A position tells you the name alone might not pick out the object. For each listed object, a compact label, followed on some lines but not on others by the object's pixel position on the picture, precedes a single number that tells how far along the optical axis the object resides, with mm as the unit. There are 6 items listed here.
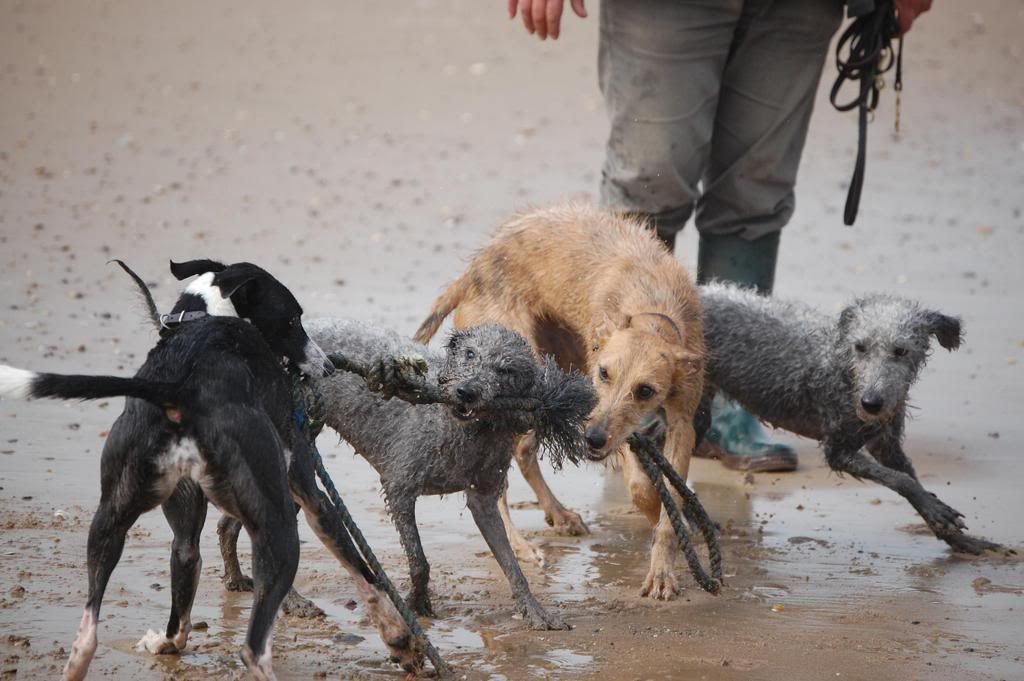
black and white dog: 8094
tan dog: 11078
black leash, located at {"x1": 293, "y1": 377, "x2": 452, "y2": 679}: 8977
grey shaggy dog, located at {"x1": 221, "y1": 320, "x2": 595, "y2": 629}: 9625
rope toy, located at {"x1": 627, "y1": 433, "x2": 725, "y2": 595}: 10664
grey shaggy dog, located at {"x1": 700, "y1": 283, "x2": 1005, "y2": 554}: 12252
